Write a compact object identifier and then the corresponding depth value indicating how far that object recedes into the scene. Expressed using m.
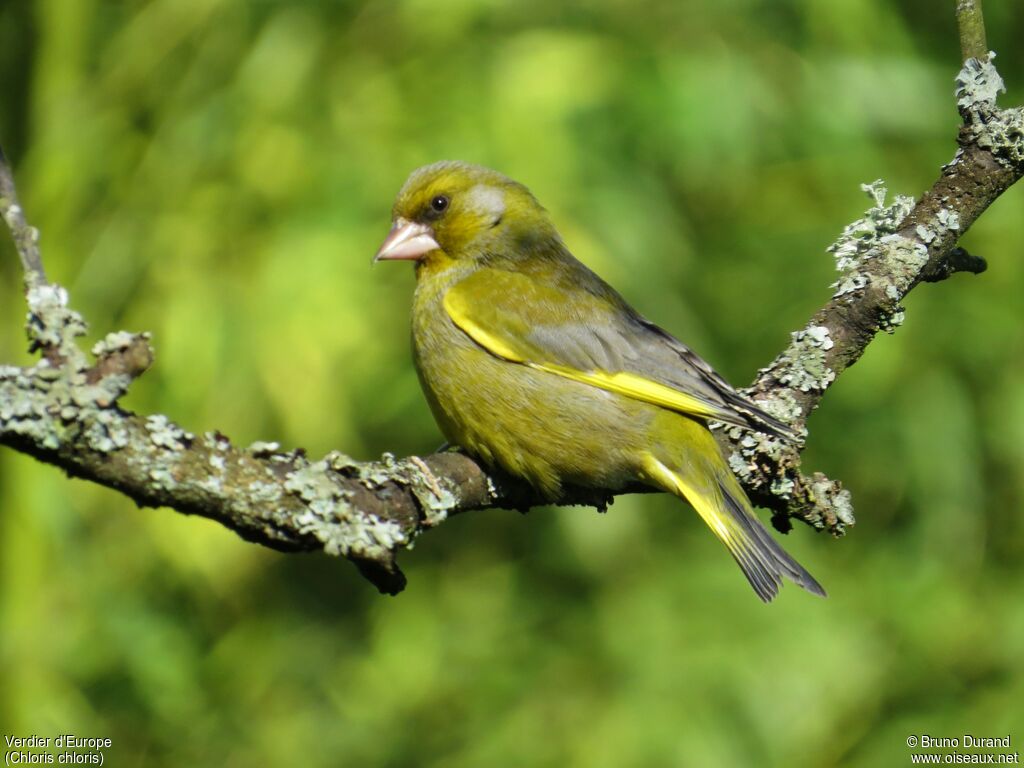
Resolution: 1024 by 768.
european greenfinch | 6.64
